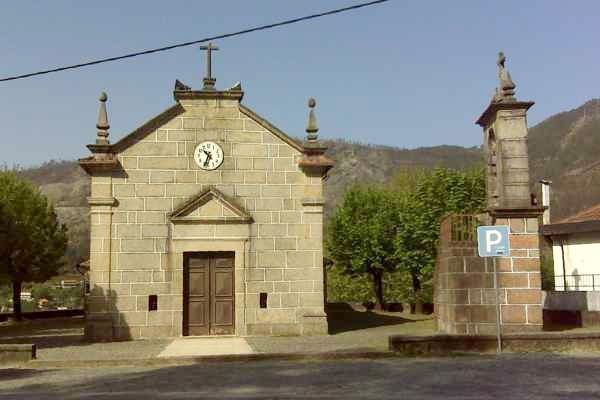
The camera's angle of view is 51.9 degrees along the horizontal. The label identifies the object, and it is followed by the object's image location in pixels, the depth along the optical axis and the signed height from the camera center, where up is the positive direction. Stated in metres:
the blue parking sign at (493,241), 13.41 +0.58
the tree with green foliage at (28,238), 33.34 +2.02
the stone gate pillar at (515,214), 16.19 +1.43
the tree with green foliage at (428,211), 34.16 +3.19
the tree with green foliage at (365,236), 38.53 +2.16
